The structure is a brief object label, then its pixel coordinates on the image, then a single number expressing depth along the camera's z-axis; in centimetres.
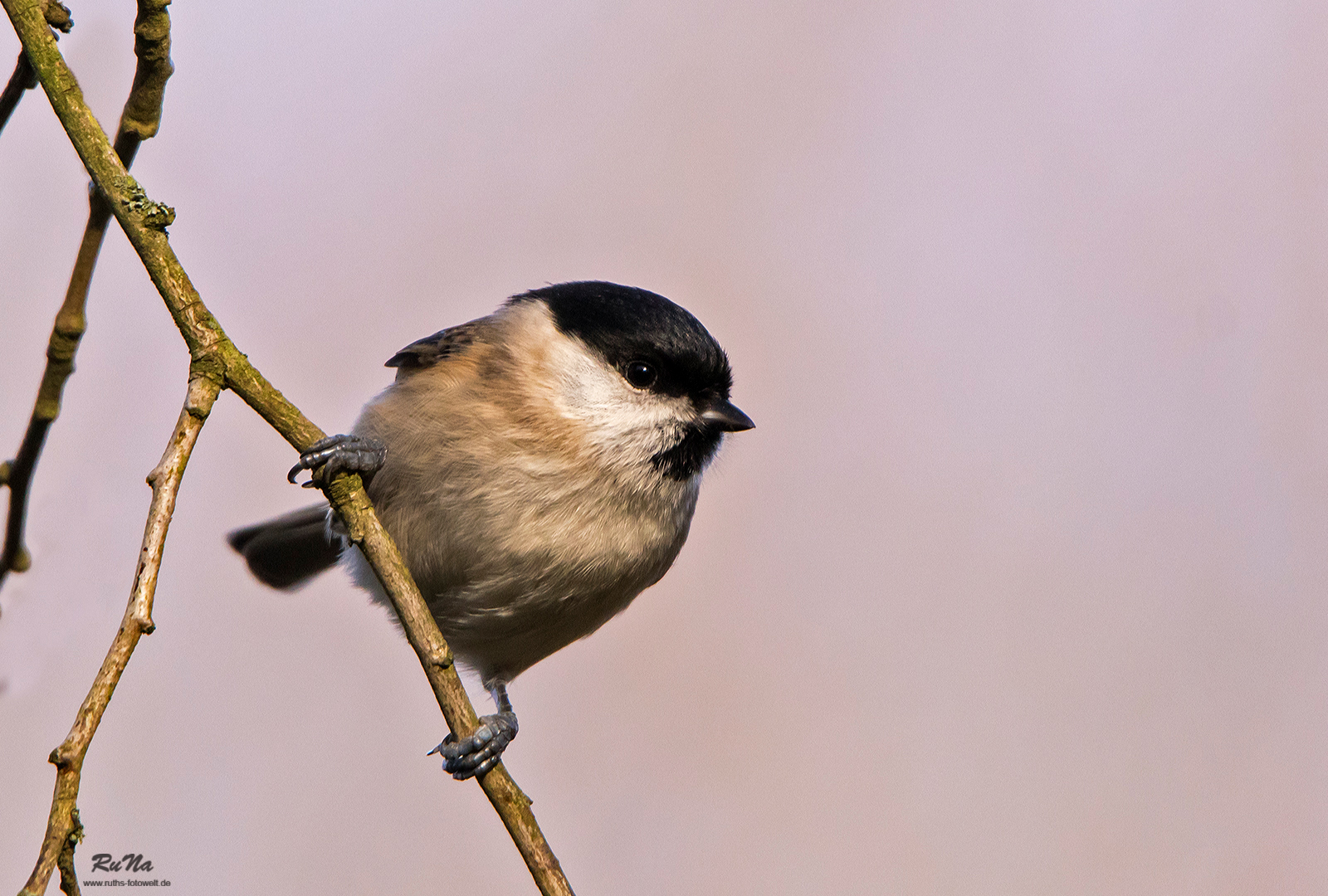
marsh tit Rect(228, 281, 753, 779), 264
